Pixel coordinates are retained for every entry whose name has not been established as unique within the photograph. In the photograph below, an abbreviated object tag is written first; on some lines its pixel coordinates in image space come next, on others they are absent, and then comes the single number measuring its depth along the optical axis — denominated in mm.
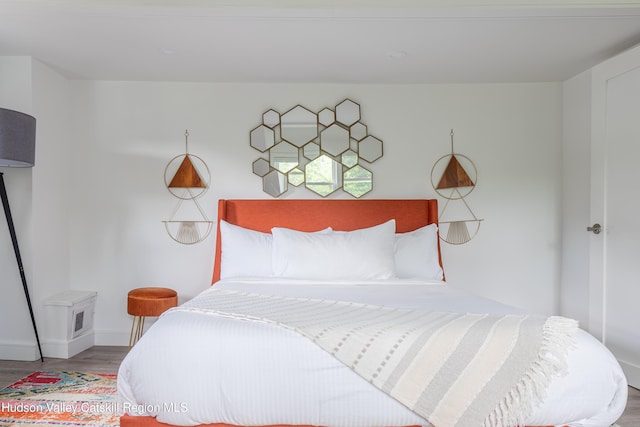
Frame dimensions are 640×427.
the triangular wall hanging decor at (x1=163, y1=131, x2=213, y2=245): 3766
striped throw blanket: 1572
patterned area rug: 2291
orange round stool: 3143
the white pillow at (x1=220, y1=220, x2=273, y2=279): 3180
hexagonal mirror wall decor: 3779
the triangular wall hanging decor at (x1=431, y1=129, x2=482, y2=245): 3787
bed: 1599
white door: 2826
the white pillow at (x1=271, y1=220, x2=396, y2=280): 2994
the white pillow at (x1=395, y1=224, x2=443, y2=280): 3205
